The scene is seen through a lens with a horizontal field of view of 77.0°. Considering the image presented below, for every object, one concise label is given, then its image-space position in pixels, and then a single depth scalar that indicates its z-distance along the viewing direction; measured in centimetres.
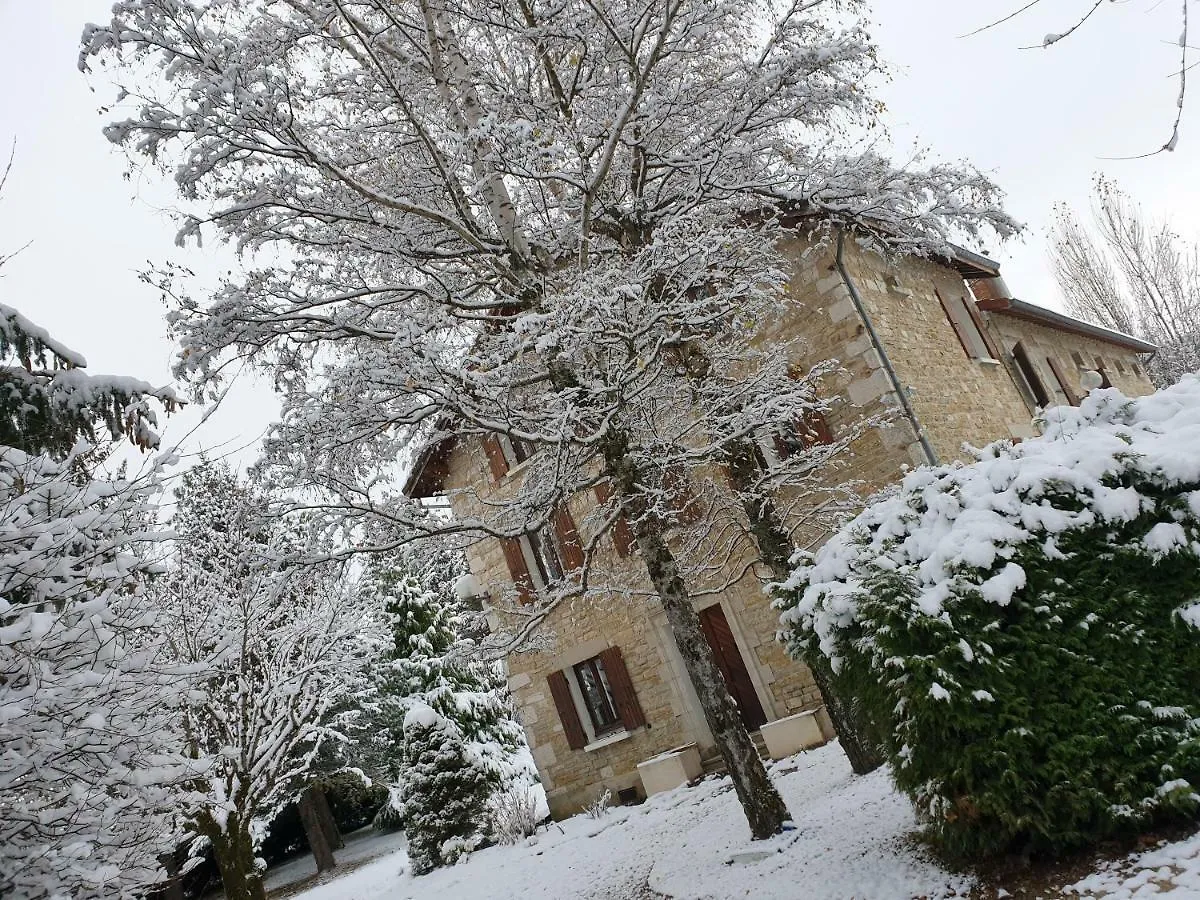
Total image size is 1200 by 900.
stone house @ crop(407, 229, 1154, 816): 1008
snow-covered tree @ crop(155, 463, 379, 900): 727
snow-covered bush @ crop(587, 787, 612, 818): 1150
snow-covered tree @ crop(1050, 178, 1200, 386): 2645
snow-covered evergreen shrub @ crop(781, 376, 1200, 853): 373
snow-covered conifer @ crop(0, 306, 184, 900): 410
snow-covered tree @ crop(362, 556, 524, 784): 1460
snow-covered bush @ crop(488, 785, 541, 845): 1206
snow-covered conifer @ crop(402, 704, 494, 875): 1324
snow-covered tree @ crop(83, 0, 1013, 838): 614
